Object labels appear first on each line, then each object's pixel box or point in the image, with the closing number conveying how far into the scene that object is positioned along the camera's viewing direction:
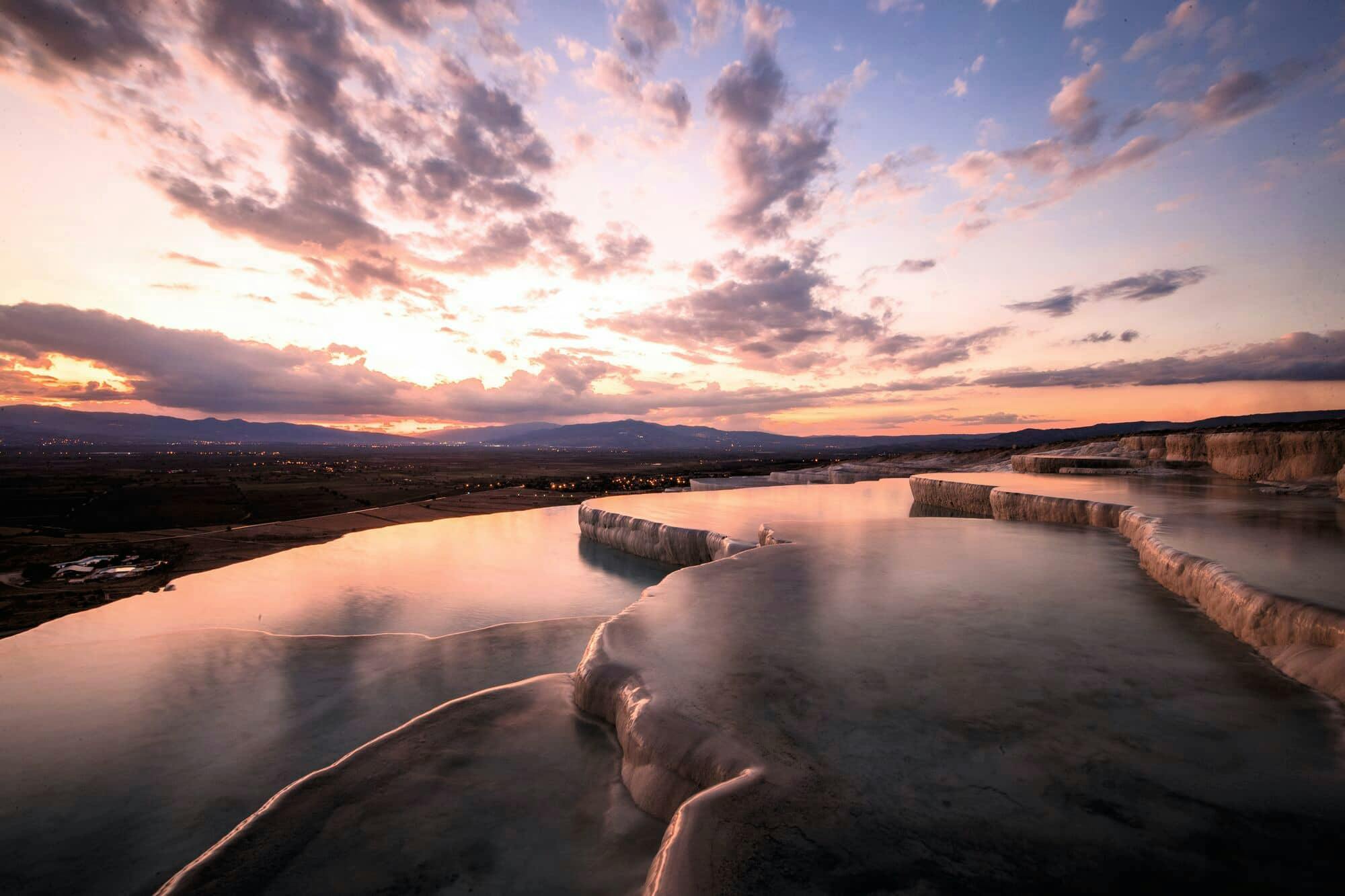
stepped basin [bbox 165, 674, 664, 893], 3.29
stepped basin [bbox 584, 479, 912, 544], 18.23
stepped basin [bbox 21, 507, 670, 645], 10.91
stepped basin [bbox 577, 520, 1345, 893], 2.58
